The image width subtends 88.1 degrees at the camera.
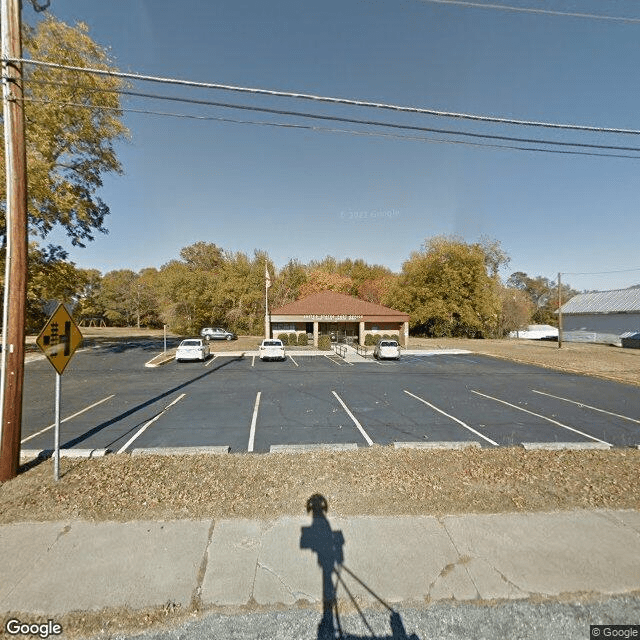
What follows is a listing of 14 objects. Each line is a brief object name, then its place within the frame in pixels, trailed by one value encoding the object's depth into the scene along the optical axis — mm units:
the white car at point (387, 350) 21844
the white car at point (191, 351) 20000
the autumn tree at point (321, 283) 47844
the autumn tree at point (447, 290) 44000
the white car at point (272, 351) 20703
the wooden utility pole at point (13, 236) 5035
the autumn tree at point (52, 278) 18631
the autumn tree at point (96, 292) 64875
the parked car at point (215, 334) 36094
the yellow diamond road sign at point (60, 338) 5090
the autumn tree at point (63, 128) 15461
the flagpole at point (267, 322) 29078
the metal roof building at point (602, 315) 40969
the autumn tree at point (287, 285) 46312
